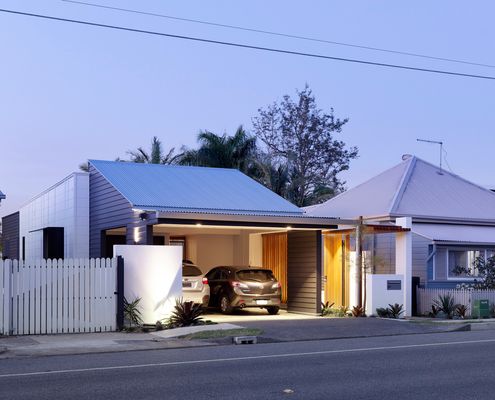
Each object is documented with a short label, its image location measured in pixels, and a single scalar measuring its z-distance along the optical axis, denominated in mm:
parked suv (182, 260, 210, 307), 22734
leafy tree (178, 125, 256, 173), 41281
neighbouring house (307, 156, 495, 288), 27094
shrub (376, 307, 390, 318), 23047
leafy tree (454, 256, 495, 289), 24812
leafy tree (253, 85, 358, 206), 48812
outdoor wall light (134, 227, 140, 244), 22578
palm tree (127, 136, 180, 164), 44562
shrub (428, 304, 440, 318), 23353
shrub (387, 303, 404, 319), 23078
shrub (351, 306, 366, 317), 23111
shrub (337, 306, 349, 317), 23516
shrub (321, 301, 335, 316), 23953
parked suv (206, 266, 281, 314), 23109
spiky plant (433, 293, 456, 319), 23000
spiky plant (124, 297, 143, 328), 19547
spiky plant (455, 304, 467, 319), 22719
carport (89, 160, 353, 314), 22656
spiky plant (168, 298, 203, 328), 19484
